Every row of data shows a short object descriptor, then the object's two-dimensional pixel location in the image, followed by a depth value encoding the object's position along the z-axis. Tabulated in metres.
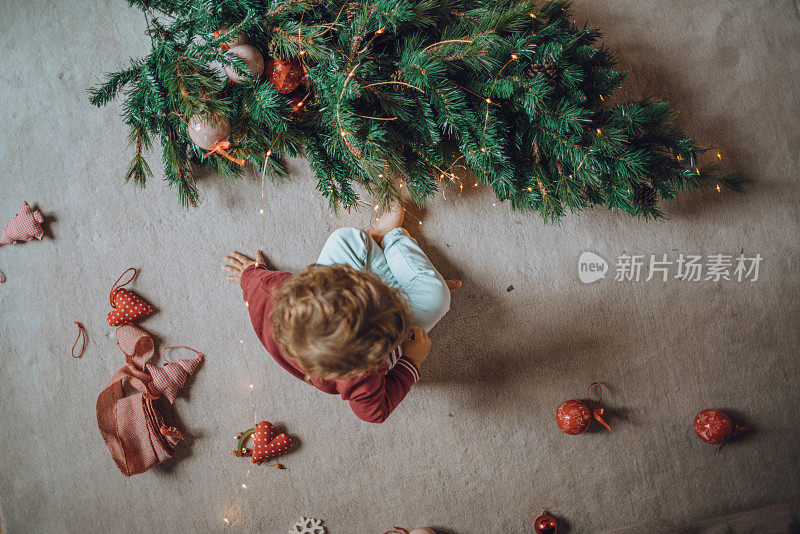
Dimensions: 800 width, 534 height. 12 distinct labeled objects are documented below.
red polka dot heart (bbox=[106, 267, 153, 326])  1.21
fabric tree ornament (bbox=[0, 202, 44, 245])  1.23
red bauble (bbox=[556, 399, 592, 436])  1.16
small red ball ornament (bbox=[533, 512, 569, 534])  1.21
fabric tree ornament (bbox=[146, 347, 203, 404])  1.21
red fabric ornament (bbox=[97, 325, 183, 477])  1.19
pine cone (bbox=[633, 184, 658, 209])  1.10
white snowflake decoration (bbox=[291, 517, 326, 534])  1.24
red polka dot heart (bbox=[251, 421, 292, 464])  1.20
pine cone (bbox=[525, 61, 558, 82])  0.92
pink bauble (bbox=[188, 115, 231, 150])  0.88
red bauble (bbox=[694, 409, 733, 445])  1.17
